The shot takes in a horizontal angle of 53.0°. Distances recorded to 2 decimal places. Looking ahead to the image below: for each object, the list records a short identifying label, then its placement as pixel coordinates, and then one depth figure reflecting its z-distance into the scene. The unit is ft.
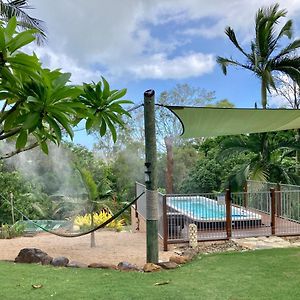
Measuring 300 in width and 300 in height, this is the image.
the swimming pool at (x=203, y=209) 20.96
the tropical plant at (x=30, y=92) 3.67
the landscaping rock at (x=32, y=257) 16.63
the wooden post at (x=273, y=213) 20.43
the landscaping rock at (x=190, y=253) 16.56
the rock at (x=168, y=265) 14.91
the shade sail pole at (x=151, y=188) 15.68
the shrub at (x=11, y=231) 27.13
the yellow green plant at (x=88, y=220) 25.19
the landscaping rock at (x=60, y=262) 15.86
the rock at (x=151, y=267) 14.50
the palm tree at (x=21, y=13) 27.09
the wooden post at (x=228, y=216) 19.69
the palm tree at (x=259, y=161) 27.53
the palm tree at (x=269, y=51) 29.91
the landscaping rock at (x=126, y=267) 14.92
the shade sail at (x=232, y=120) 14.95
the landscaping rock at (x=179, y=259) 15.70
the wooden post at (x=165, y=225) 18.72
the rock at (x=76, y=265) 15.73
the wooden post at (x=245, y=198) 24.87
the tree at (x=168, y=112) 47.99
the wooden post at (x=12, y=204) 32.00
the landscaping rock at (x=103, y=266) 15.23
